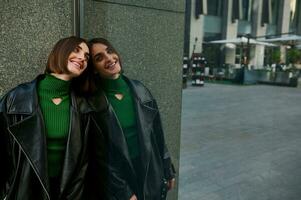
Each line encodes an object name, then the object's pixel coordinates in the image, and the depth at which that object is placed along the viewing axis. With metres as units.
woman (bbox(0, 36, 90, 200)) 2.06
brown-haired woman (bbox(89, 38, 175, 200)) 2.38
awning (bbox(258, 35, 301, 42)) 24.94
